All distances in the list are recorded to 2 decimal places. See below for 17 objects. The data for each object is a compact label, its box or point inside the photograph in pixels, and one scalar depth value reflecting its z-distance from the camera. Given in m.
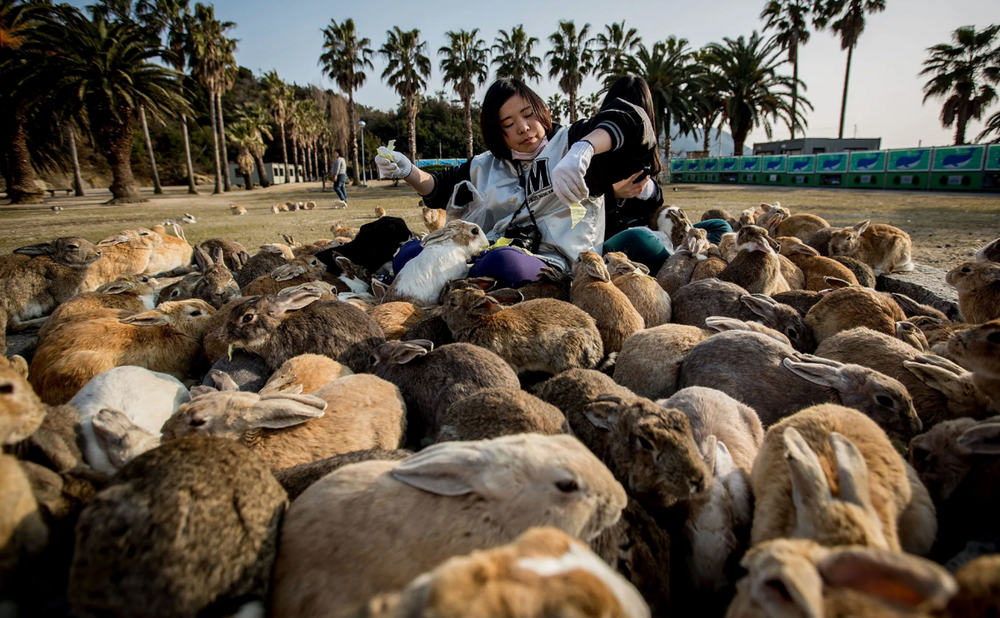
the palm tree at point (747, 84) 39.53
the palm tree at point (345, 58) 44.88
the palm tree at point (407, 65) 44.69
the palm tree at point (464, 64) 47.06
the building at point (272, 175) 58.16
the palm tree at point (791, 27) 41.78
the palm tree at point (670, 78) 41.12
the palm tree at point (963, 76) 33.75
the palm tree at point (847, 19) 38.78
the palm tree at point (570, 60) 46.59
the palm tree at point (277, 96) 55.12
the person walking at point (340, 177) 25.26
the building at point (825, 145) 36.47
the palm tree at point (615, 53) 42.34
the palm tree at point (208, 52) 36.47
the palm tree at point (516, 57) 47.62
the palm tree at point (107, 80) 26.92
